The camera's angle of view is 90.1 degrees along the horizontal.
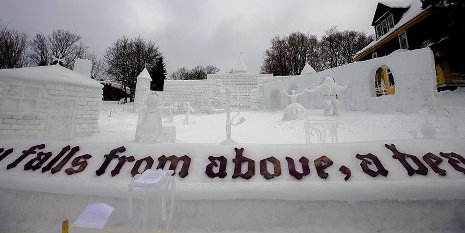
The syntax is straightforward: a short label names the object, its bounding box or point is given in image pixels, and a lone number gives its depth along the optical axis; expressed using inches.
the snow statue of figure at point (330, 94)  454.9
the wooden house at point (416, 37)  484.3
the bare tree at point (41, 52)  1071.0
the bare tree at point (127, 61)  1299.2
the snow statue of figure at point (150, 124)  211.8
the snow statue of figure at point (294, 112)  483.2
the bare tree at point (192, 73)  1822.7
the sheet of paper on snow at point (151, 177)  89.7
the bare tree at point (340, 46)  1149.1
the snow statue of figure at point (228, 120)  186.3
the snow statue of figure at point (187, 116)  539.4
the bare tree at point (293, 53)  1251.2
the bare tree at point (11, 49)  793.6
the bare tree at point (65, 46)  1150.3
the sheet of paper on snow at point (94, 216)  71.2
